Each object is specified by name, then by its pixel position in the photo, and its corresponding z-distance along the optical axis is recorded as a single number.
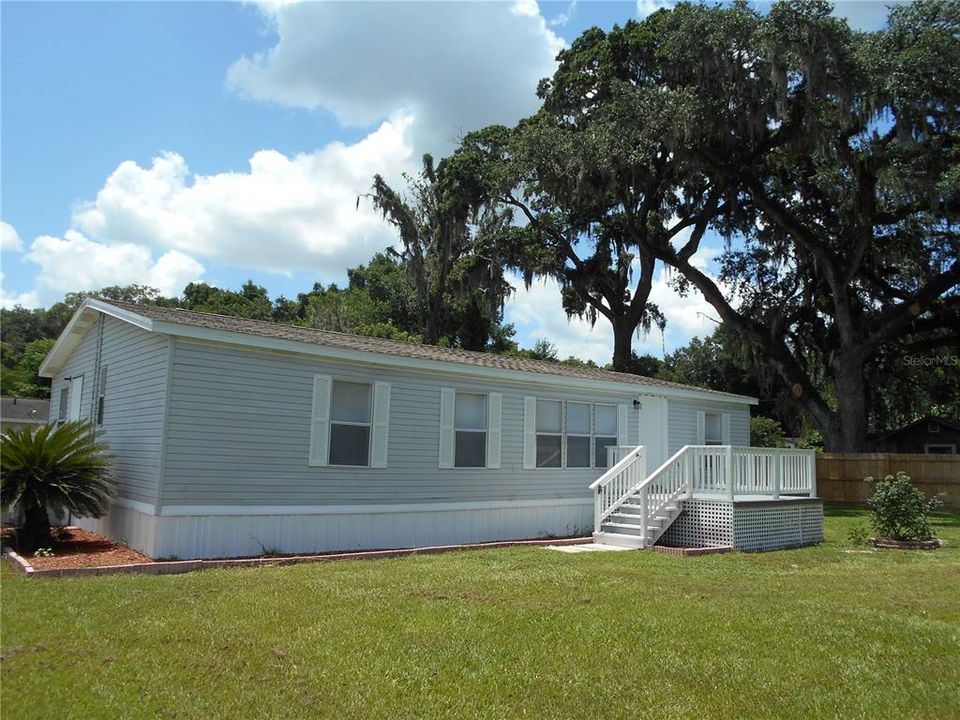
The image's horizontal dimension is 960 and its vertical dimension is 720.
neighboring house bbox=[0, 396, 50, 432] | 29.17
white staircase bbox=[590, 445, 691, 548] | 12.06
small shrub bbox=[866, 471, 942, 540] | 12.19
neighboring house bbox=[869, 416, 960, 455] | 29.58
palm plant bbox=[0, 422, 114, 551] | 9.56
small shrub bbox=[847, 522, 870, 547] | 12.61
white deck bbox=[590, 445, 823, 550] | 12.04
